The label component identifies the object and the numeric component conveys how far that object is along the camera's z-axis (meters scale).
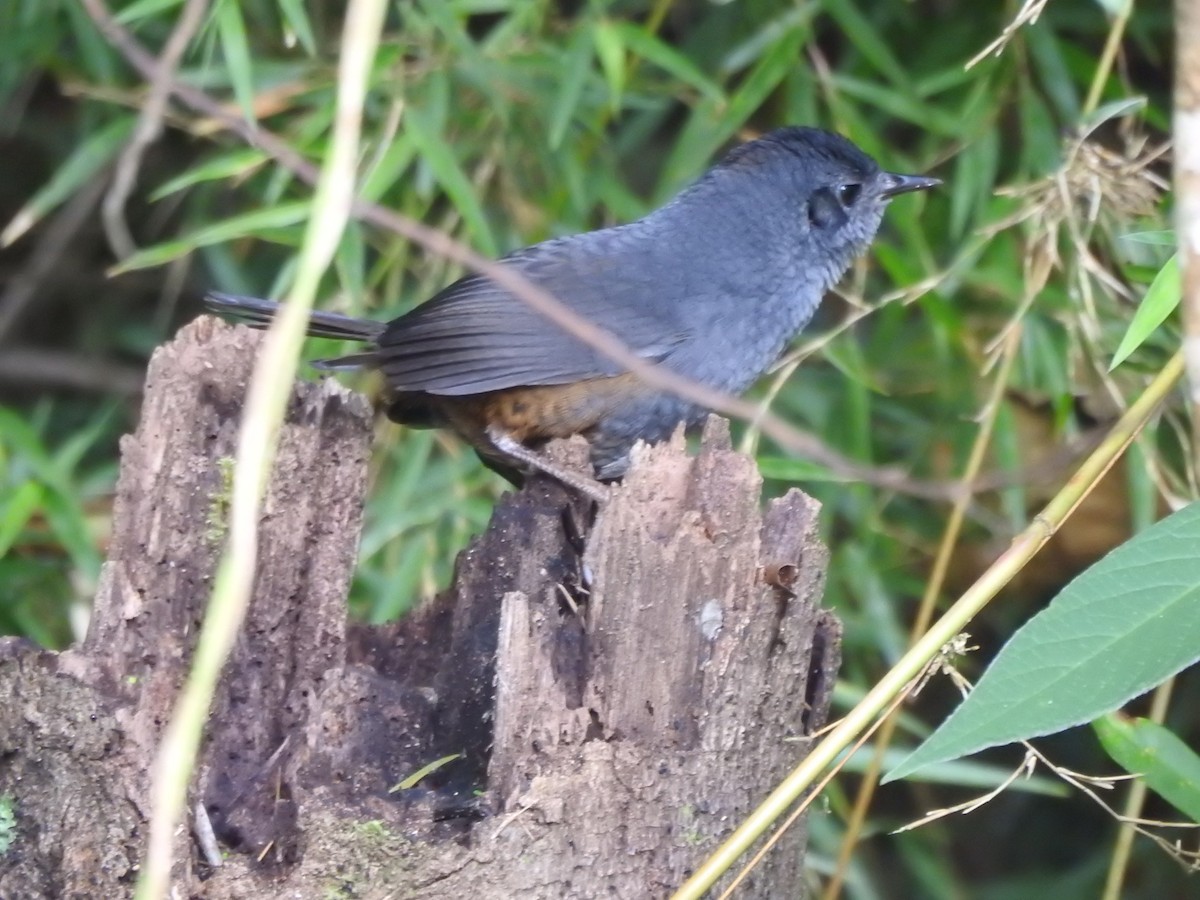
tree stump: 3.75
